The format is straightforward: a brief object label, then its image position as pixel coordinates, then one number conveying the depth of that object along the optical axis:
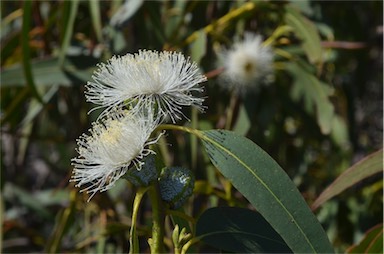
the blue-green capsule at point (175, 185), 0.45
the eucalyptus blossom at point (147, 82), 0.47
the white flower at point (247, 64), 0.81
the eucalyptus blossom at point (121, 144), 0.46
